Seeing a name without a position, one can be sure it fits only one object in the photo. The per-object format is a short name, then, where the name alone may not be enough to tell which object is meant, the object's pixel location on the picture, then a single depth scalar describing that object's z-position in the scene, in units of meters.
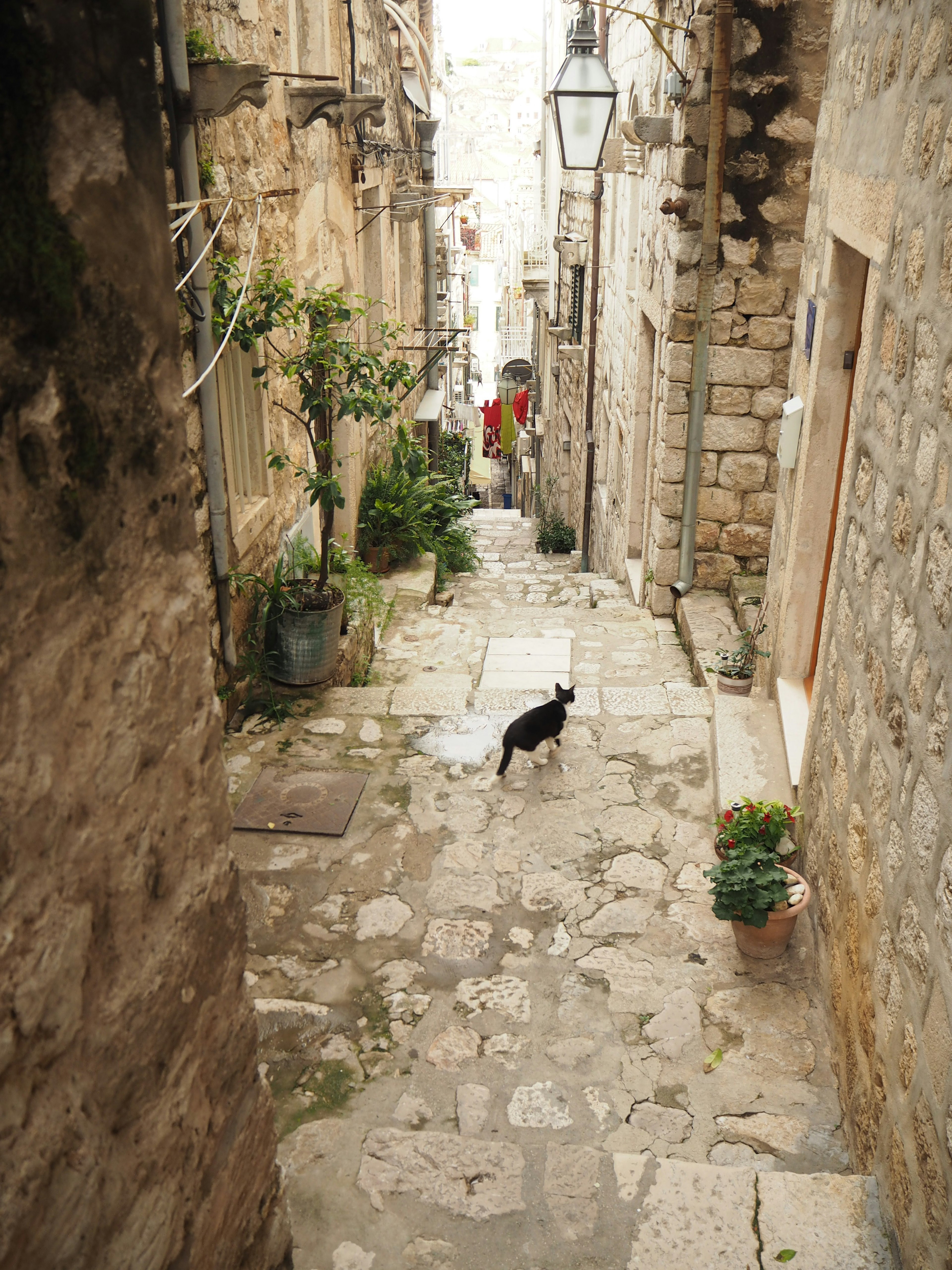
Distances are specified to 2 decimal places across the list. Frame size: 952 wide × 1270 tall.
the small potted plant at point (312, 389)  4.98
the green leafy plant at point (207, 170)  4.61
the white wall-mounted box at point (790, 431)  4.53
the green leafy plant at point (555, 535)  13.72
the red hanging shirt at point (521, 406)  19.56
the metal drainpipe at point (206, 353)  4.07
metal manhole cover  4.49
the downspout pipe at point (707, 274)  5.92
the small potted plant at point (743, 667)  5.31
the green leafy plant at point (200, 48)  4.39
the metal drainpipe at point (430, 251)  11.69
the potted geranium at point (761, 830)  3.74
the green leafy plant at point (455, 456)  13.15
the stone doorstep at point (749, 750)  4.36
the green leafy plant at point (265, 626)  5.46
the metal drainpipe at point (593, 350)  10.37
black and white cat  4.82
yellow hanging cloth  20.02
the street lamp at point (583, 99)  6.76
